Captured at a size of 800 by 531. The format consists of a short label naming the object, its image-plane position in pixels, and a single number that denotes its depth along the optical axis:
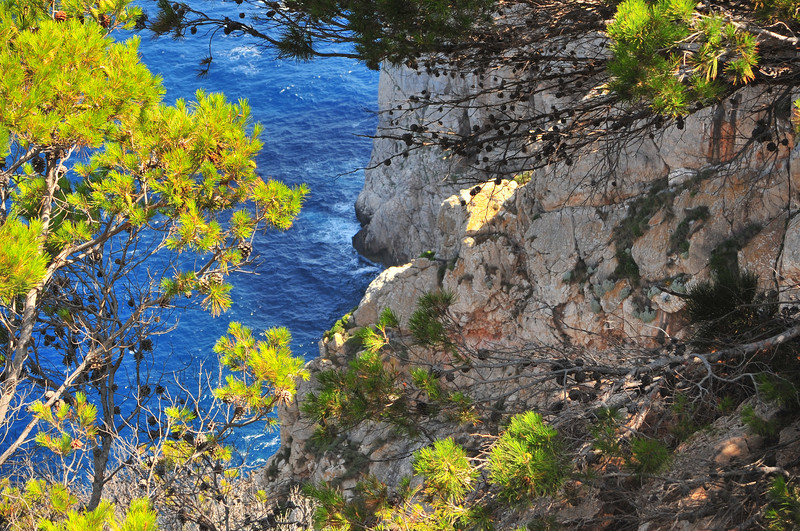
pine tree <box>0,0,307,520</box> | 12.36
